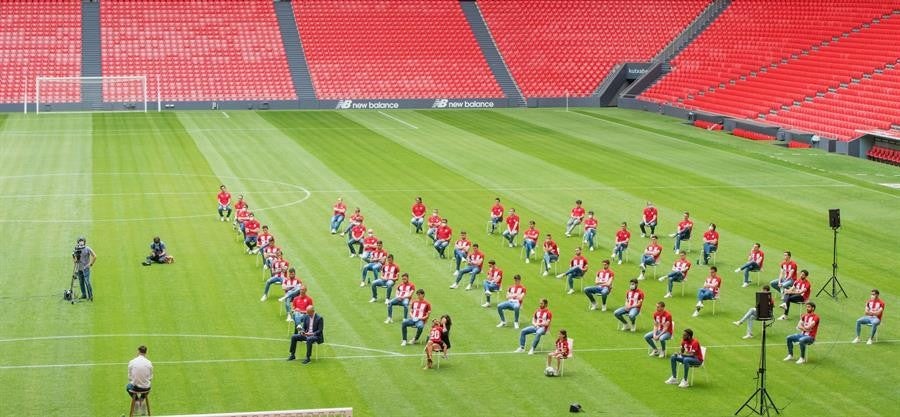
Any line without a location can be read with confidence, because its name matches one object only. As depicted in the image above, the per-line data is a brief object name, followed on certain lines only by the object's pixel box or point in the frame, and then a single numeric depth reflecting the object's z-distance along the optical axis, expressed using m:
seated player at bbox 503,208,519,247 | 43.56
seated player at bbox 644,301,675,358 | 30.17
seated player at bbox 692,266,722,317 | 34.56
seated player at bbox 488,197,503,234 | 45.84
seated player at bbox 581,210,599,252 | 43.19
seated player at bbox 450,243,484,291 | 37.72
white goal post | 86.19
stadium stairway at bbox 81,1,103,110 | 87.52
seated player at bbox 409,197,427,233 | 45.88
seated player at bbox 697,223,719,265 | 40.84
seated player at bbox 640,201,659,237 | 45.06
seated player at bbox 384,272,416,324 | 33.56
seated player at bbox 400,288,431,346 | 31.48
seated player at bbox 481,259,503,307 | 35.38
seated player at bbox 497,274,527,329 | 33.08
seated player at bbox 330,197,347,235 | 45.78
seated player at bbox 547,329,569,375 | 28.88
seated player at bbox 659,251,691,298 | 36.78
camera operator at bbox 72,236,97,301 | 35.53
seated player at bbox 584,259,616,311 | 35.03
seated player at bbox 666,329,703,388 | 28.23
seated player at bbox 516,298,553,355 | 30.75
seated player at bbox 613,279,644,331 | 32.75
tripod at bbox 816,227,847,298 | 36.75
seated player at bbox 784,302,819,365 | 30.12
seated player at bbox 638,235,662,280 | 38.97
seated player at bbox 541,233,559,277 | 39.50
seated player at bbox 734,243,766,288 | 37.97
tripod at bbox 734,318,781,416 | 26.22
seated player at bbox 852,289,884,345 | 32.03
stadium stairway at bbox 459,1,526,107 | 94.56
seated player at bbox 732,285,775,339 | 32.38
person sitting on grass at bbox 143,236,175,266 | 40.50
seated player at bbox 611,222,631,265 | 40.94
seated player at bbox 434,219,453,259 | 41.56
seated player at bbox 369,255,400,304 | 35.53
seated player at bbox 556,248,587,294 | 37.28
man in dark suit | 29.70
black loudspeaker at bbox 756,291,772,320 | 26.56
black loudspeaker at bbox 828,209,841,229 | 36.79
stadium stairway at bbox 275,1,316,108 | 91.31
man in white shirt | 24.94
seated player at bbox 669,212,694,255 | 42.50
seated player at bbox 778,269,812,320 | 34.47
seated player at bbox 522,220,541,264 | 41.44
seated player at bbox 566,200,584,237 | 45.59
